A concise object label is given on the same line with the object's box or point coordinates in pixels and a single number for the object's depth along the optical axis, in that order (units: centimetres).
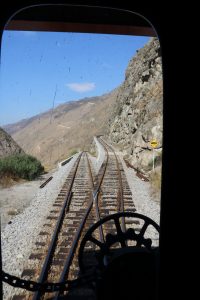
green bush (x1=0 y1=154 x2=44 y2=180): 1287
